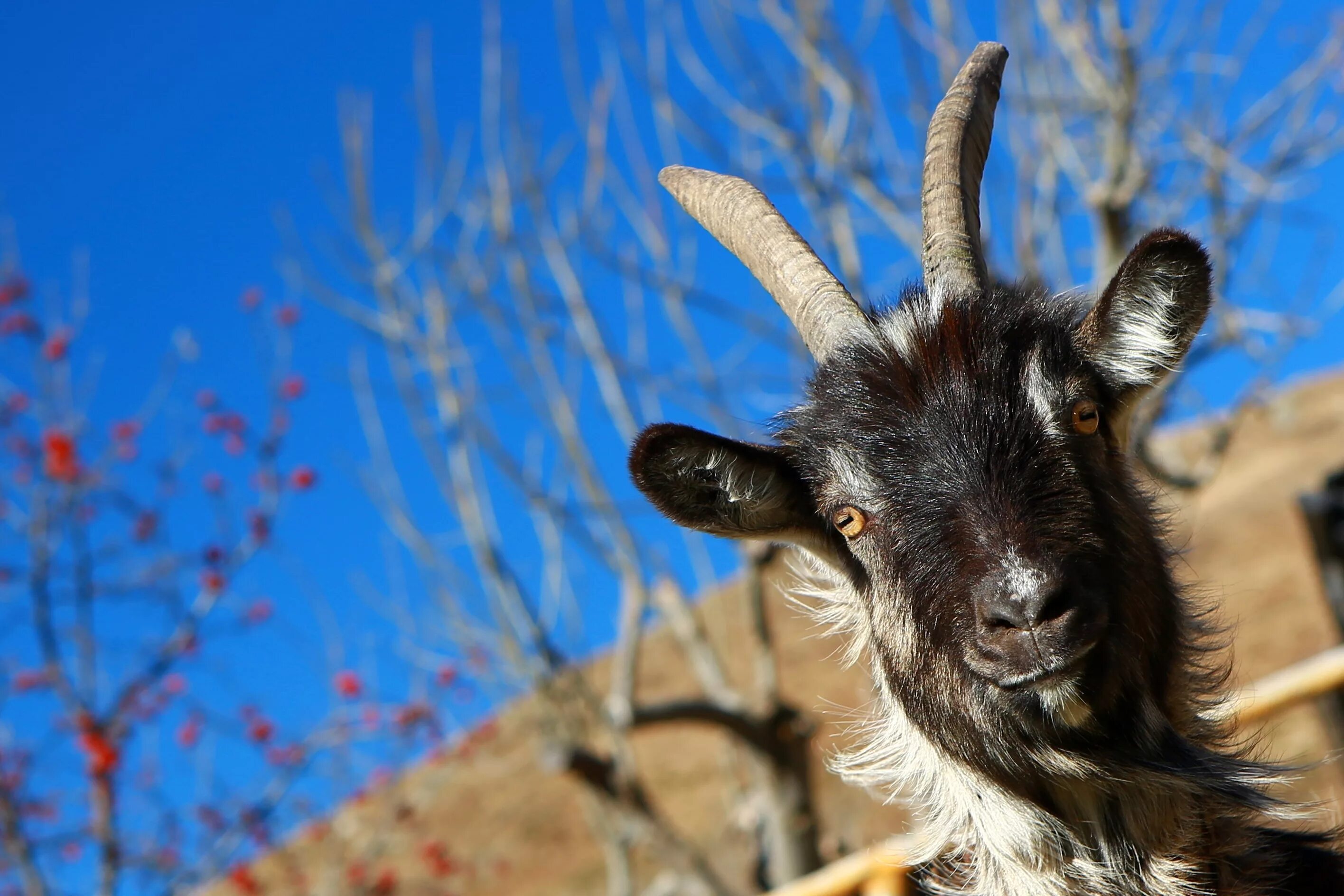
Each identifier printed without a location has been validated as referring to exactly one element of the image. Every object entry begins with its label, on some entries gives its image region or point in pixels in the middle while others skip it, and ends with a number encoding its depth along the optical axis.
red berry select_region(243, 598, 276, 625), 7.07
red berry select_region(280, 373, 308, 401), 7.33
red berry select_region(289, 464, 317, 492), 7.07
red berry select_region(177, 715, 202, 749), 7.37
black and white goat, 2.37
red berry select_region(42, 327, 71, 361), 6.89
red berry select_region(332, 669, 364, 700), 7.38
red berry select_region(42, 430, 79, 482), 6.54
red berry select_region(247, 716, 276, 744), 7.20
